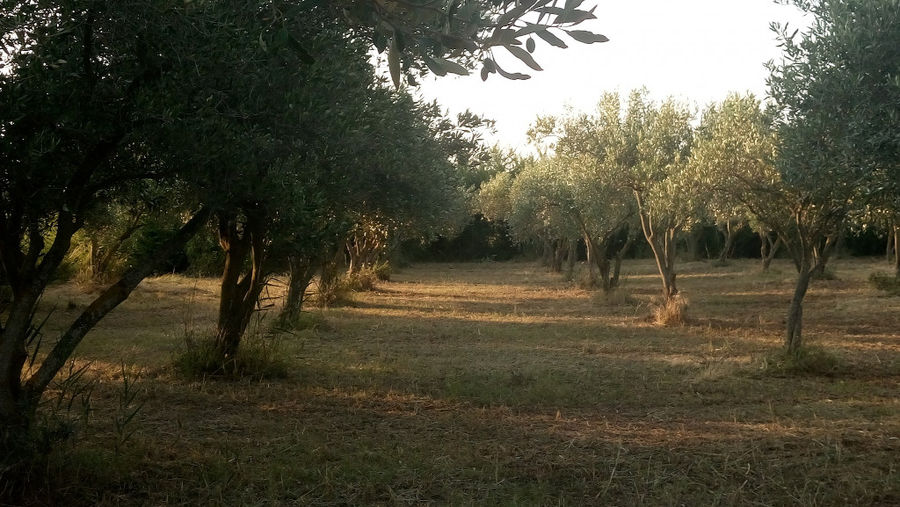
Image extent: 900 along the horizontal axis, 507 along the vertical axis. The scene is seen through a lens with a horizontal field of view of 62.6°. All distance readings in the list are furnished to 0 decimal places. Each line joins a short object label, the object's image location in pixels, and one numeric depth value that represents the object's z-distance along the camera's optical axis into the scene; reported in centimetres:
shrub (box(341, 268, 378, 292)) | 2525
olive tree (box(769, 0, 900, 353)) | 717
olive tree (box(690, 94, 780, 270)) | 1304
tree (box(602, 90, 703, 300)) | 1931
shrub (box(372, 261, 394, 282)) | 3206
